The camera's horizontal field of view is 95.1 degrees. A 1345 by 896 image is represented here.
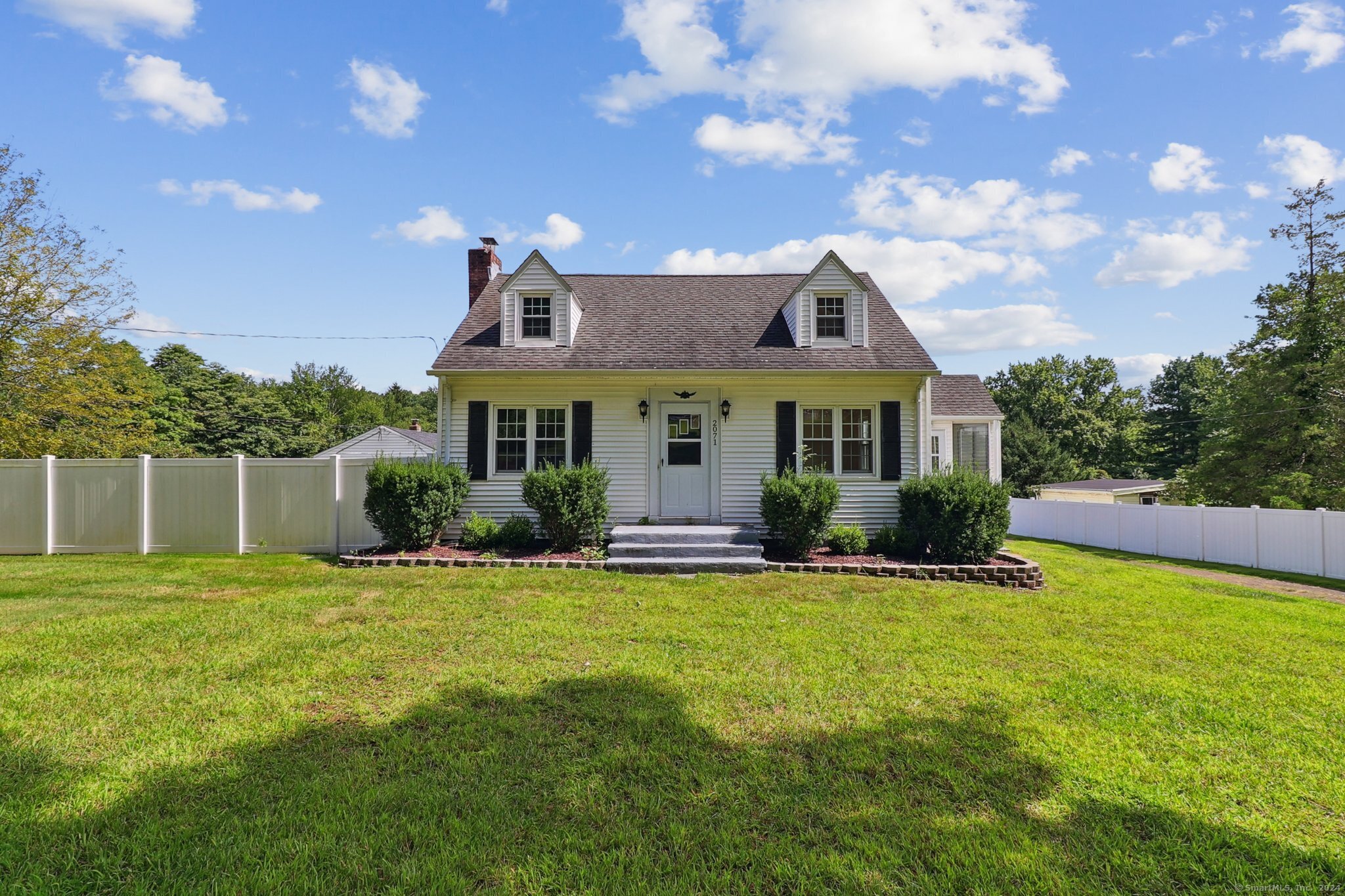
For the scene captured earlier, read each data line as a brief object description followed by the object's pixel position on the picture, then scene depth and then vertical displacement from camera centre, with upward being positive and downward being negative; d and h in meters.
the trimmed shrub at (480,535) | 10.97 -1.26
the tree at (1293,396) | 20.59 +2.35
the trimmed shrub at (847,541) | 10.88 -1.38
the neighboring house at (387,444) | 25.06 +0.85
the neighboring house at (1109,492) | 29.58 -1.47
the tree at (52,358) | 14.66 +2.63
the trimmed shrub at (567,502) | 10.41 -0.65
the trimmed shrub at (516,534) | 11.02 -1.25
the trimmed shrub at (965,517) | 10.03 -0.89
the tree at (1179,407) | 45.69 +4.46
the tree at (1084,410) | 45.09 +3.96
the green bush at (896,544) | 11.00 -1.45
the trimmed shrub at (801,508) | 10.22 -0.75
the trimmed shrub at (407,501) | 10.31 -0.62
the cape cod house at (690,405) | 11.85 +1.15
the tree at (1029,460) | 34.28 +0.12
